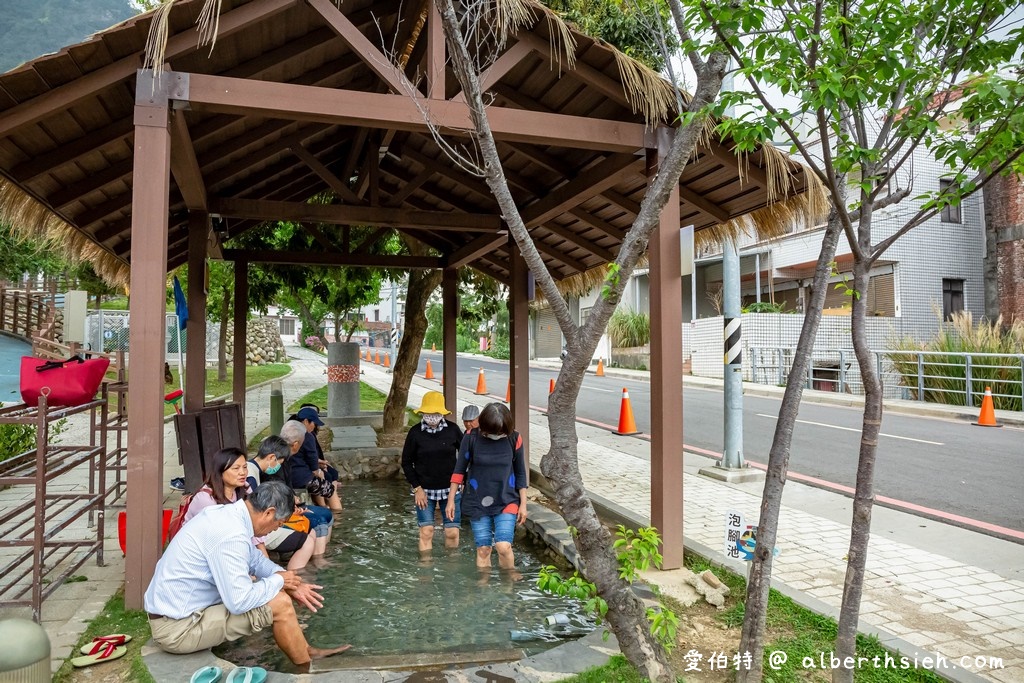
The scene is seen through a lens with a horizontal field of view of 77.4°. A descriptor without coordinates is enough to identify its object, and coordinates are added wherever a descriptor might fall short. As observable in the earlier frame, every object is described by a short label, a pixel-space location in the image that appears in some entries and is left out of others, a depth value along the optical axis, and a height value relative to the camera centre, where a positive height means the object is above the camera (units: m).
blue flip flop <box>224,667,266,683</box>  2.86 -1.43
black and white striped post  8.05 -0.14
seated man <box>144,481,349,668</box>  3.31 -1.24
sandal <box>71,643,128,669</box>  3.25 -1.53
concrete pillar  13.48 -0.43
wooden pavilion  3.88 +1.68
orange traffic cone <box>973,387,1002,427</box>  12.20 -1.23
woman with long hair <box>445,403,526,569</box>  4.99 -0.98
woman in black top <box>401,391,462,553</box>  5.52 -0.88
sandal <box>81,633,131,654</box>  3.35 -1.51
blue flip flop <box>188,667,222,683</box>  2.91 -1.45
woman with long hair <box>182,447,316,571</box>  3.78 -0.74
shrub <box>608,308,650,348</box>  29.94 +1.19
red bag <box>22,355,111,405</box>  4.02 -0.13
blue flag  8.10 +0.69
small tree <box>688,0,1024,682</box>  2.81 +1.10
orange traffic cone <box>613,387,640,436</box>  12.09 -1.29
